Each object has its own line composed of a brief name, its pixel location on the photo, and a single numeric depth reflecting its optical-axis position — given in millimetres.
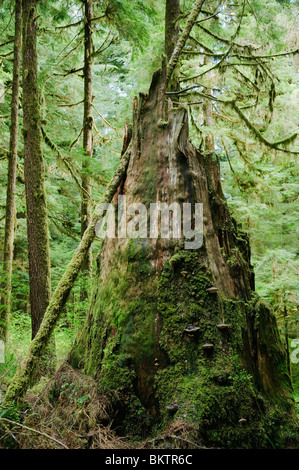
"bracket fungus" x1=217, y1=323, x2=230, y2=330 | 2971
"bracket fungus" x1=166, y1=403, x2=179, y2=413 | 2664
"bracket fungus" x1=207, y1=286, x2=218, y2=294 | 3074
